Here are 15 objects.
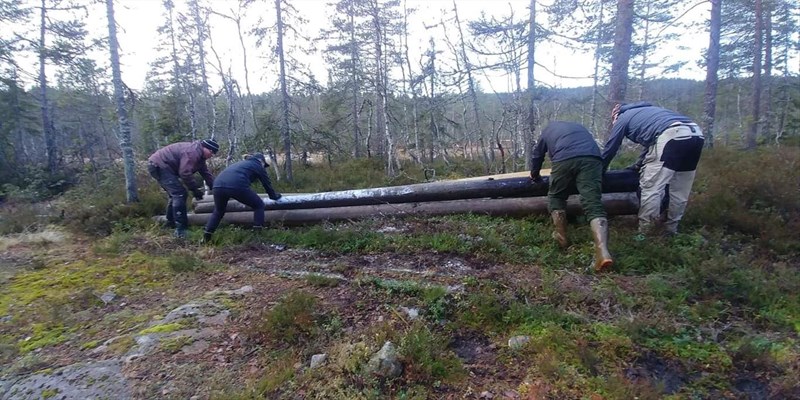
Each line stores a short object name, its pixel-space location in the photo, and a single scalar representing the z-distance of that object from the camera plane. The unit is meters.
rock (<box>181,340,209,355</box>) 3.66
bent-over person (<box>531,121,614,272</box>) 4.64
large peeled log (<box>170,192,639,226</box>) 5.62
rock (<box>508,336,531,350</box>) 3.25
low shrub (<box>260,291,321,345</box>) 3.65
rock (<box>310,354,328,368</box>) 3.26
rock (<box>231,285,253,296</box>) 4.79
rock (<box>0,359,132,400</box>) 3.19
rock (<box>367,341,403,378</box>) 3.01
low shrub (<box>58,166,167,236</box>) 8.45
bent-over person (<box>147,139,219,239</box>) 7.18
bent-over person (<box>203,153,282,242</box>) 6.65
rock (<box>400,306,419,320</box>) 3.78
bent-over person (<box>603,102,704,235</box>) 4.76
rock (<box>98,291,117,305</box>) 4.95
